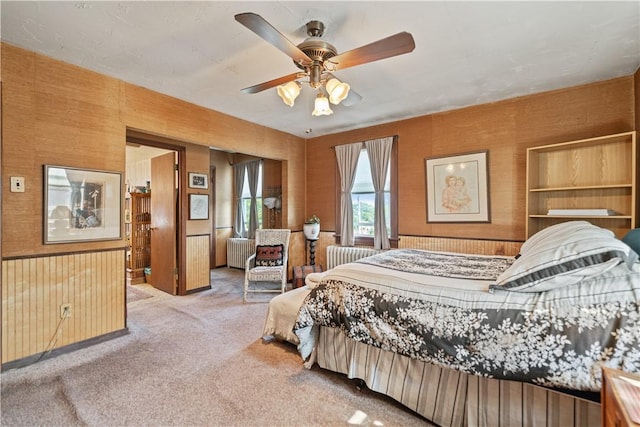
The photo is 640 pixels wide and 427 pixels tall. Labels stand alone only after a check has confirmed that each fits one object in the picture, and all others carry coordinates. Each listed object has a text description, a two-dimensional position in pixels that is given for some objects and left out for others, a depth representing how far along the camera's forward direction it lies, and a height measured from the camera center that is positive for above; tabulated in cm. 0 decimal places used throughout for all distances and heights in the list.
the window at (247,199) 604 +32
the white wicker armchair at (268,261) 405 -69
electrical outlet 249 -84
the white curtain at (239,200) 631 +31
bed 132 -62
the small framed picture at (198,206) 441 +13
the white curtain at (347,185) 451 +45
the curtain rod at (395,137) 414 +111
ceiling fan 155 +98
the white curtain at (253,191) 602 +48
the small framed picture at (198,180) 442 +53
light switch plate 226 +24
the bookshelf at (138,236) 498 -39
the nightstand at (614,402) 90 -62
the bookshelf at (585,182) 265 +31
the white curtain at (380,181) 418 +48
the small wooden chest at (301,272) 404 -83
